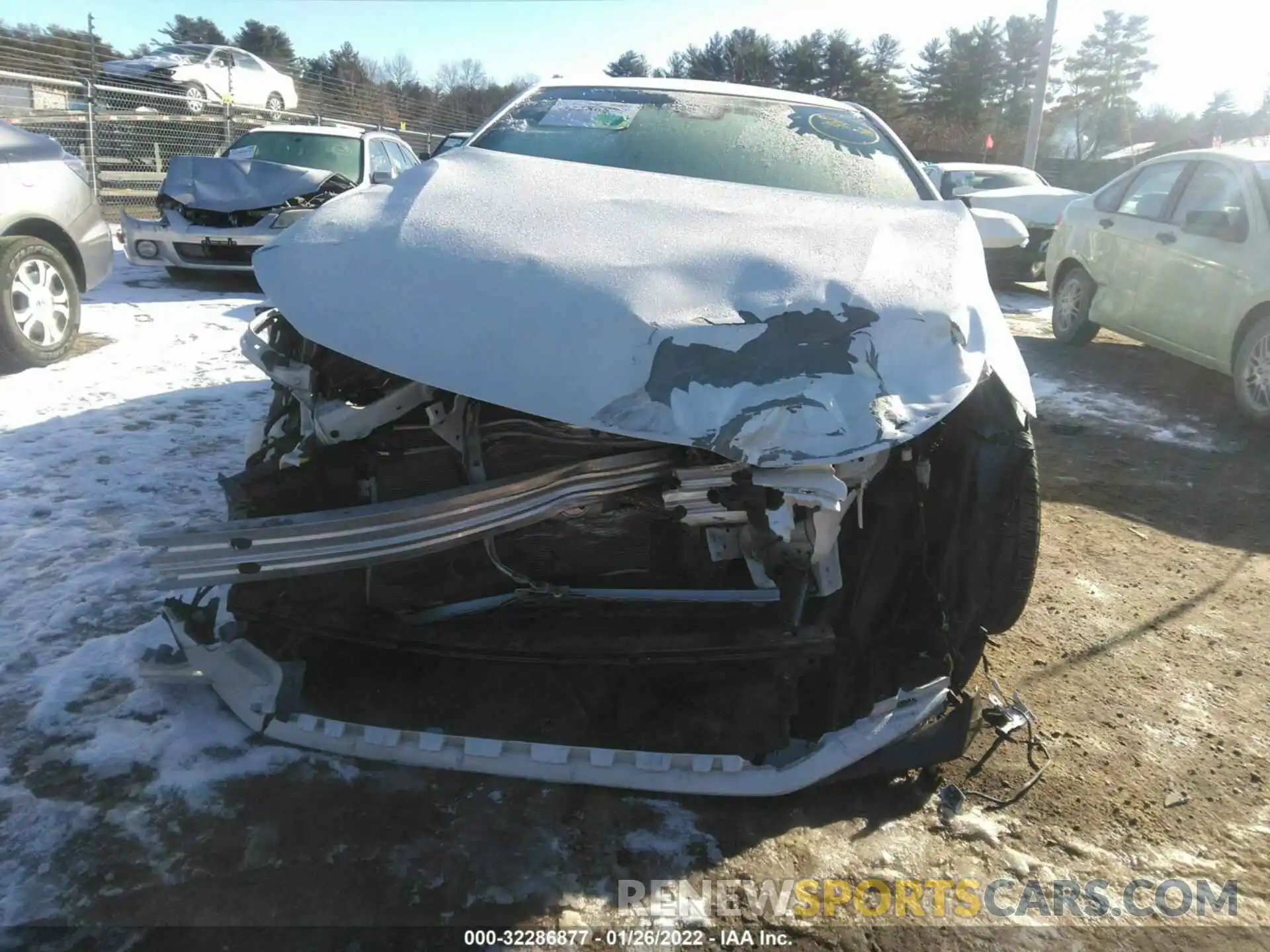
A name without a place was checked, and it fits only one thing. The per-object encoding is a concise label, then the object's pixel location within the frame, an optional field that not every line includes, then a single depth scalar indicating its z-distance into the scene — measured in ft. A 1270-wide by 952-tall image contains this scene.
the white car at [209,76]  55.57
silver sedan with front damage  23.53
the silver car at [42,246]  16.47
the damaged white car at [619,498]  6.42
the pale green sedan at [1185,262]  18.01
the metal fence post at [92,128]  36.74
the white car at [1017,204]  34.42
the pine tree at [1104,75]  162.71
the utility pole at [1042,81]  59.62
